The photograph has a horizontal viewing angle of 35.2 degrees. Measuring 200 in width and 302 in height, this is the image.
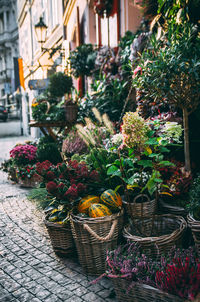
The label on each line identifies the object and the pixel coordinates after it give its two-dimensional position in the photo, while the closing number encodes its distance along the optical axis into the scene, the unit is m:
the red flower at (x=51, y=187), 3.21
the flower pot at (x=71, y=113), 7.11
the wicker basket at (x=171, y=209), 3.40
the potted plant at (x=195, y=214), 2.72
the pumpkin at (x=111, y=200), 3.30
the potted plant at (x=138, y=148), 2.76
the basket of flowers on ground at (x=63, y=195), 3.26
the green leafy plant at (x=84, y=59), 8.16
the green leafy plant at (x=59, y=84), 8.63
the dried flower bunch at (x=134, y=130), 2.75
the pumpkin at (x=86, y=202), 3.30
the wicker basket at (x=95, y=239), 2.95
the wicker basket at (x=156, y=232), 2.80
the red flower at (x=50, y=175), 3.50
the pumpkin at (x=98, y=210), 3.11
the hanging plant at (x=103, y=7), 7.17
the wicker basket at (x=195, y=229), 2.70
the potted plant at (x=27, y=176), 6.36
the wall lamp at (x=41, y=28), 11.66
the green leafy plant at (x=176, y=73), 3.36
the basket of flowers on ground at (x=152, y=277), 2.11
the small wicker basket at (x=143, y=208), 3.27
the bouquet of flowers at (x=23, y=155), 6.77
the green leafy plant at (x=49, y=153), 6.46
